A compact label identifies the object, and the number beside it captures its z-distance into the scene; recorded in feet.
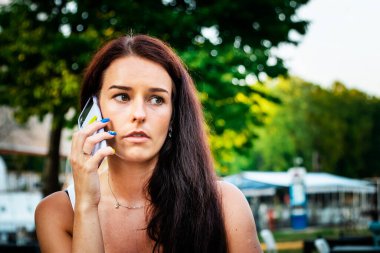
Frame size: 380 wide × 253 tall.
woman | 6.49
